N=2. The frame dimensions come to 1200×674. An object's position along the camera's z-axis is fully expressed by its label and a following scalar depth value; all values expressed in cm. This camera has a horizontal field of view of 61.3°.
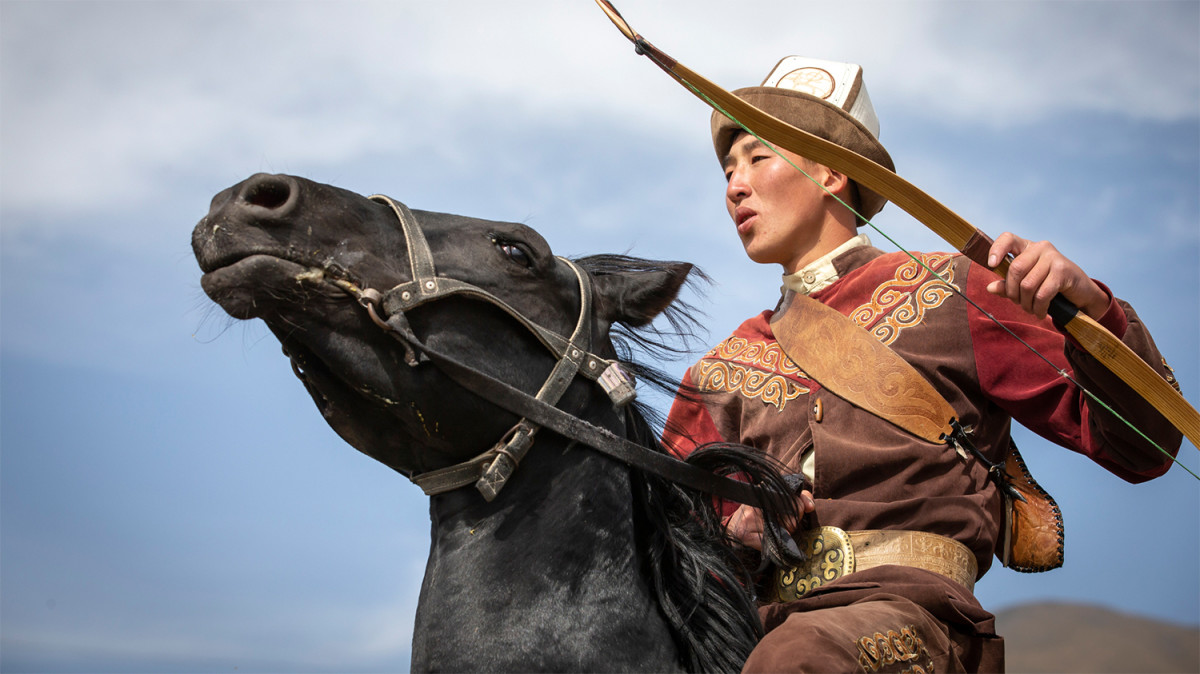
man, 290
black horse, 260
